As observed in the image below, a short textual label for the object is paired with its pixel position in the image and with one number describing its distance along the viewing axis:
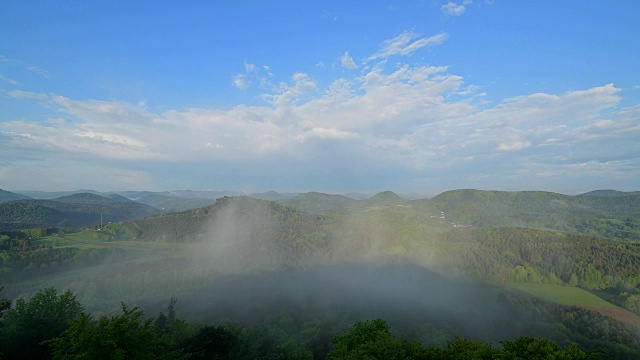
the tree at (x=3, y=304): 30.08
